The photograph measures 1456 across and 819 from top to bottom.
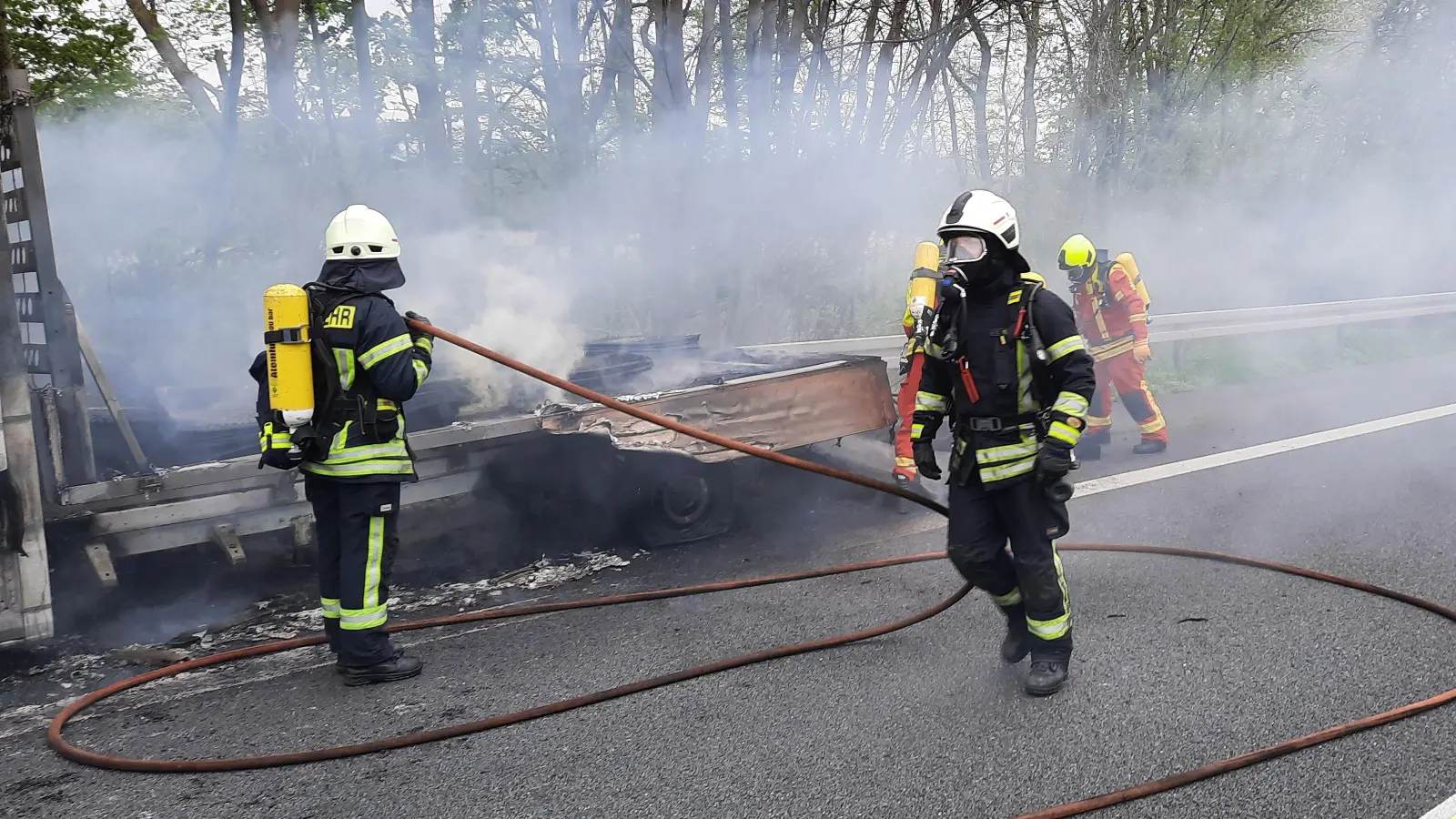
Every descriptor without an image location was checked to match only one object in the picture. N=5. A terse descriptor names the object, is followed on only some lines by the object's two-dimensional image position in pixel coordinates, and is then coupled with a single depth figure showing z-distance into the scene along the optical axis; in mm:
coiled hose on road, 2926
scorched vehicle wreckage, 3963
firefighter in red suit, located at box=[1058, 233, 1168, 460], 7375
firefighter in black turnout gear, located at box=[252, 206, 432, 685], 3682
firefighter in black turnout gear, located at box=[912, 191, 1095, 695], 3447
